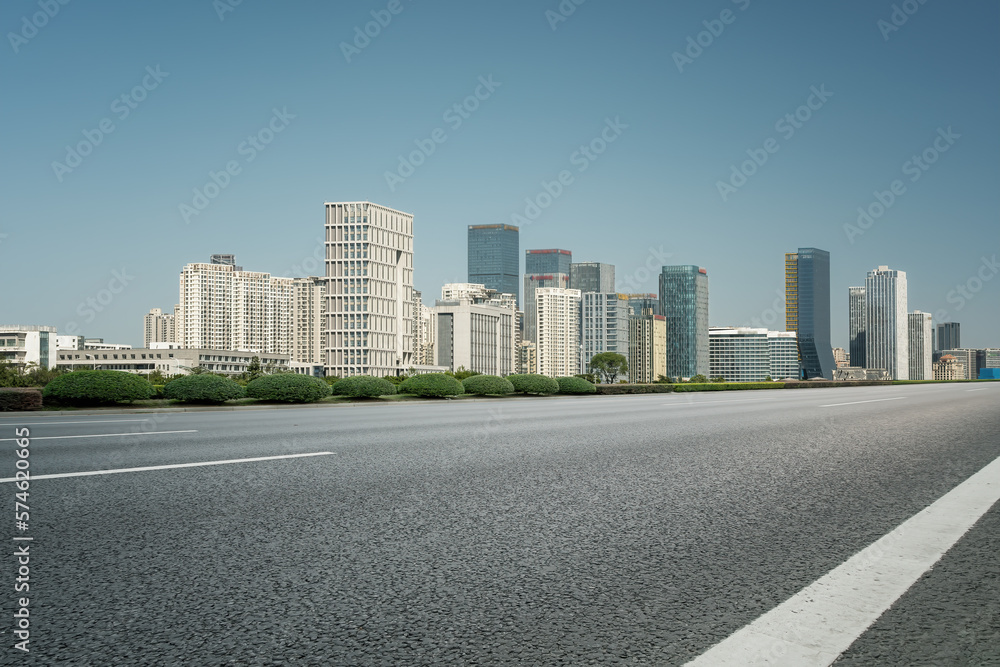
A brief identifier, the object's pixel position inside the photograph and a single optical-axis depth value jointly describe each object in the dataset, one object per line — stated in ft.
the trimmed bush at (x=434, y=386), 101.86
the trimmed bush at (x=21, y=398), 66.64
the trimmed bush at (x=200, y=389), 78.38
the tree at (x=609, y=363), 625.00
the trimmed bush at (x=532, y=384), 113.60
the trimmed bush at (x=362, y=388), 96.53
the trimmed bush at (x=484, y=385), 107.34
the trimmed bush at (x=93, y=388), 71.77
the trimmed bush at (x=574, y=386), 119.44
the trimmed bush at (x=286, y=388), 84.28
